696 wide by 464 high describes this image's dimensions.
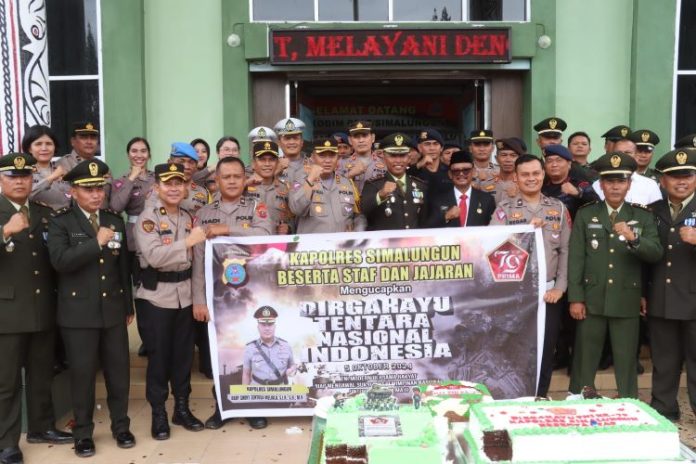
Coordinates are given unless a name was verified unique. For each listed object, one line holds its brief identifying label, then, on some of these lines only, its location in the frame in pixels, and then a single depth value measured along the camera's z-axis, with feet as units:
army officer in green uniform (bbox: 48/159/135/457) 13.61
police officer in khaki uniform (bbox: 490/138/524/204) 19.17
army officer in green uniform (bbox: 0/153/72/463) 13.46
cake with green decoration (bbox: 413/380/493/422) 9.78
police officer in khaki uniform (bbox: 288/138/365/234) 16.08
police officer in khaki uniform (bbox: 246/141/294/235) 16.78
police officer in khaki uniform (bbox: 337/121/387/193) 18.74
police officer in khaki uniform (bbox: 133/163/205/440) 14.33
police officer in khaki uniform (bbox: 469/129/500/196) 19.11
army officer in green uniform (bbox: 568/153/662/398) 14.70
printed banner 15.31
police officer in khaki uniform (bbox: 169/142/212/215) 17.60
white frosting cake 8.04
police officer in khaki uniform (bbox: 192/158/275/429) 15.11
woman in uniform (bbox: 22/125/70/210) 15.94
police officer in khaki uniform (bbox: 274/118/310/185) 18.72
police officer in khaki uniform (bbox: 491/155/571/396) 15.39
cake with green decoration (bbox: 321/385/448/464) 7.91
